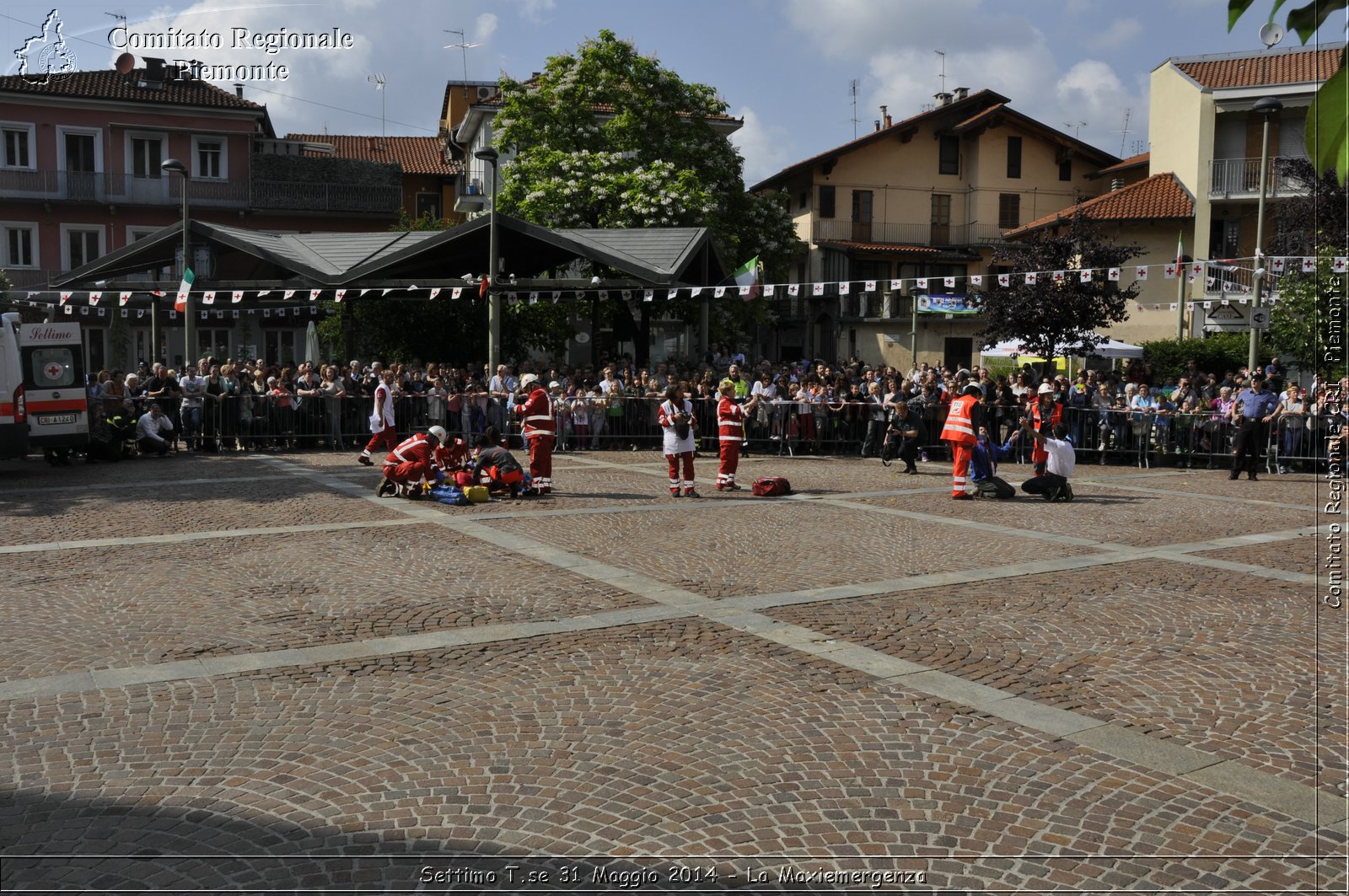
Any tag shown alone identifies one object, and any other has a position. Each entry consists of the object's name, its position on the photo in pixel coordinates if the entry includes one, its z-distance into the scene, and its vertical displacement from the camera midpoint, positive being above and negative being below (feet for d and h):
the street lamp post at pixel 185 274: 80.94 +6.82
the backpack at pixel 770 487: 54.13 -4.96
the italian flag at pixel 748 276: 96.02 +8.87
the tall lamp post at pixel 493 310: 81.35 +4.73
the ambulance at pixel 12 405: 58.59 -1.84
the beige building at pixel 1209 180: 123.95 +23.37
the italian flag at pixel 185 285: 81.71 +6.06
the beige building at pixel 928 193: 180.24 +30.18
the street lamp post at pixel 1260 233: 63.77 +11.50
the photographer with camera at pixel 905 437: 65.62 -3.10
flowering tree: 119.96 +24.47
